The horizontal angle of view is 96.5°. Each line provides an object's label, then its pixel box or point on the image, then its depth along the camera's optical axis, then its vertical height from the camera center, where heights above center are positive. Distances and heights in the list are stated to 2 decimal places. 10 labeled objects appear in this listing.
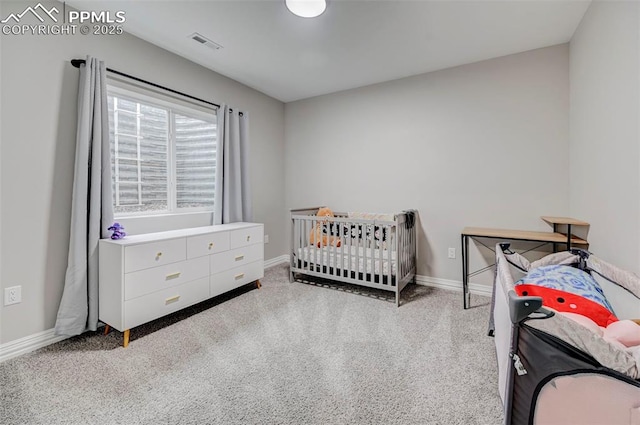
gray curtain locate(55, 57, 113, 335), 1.99 +0.08
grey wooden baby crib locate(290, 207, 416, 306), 2.71 -0.39
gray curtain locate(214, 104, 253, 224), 3.08 +0.52
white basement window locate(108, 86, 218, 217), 2.43 +0.58
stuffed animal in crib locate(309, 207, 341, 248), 3.11 -0.27
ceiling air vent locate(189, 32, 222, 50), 2.37 +1.49
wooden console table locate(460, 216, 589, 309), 2.16 -0.18
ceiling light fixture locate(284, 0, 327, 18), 1.89 +1.40
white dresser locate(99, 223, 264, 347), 1.97 -0.45
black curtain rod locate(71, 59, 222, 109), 2.03 +1.13
